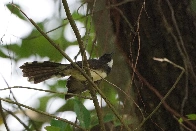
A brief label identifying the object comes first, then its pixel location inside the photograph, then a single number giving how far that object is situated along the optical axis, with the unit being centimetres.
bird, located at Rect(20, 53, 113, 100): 514
